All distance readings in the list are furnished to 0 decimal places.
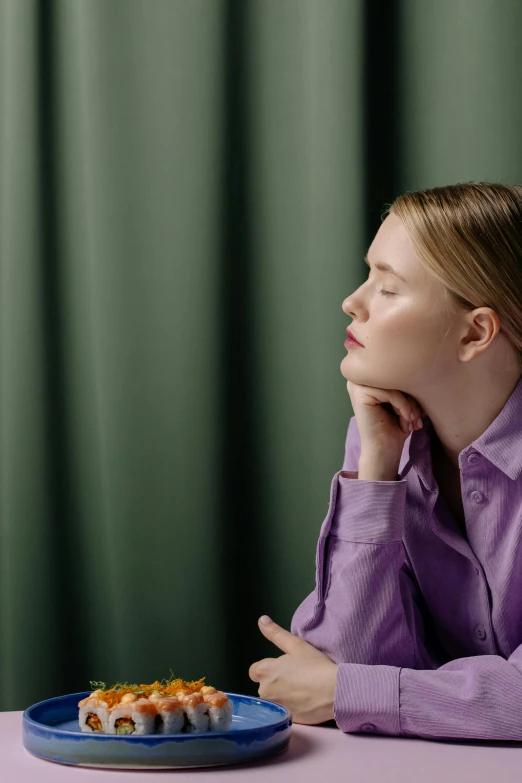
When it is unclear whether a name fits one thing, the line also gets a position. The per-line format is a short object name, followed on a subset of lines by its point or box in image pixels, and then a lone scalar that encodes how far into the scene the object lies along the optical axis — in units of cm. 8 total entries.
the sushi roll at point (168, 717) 182
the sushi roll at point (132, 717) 180
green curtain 248
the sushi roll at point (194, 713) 183
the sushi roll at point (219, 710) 183
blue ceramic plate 178
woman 207
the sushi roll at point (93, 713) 182
